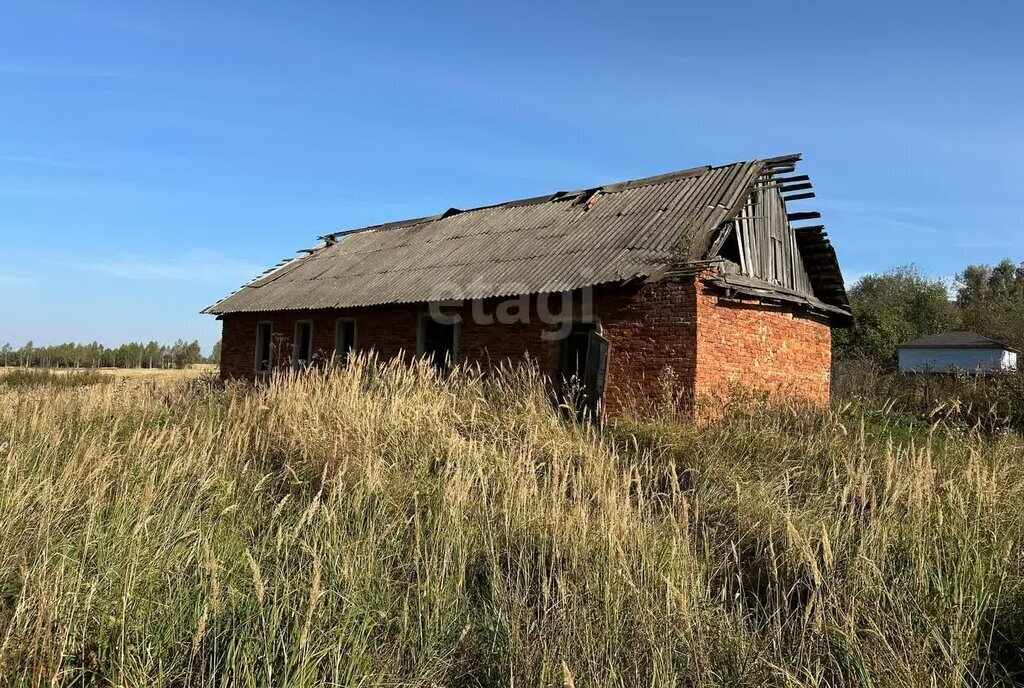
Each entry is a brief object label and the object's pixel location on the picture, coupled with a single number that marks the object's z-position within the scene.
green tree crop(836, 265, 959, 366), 35.03
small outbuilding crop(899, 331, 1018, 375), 30.84
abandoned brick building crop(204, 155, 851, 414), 11.18
